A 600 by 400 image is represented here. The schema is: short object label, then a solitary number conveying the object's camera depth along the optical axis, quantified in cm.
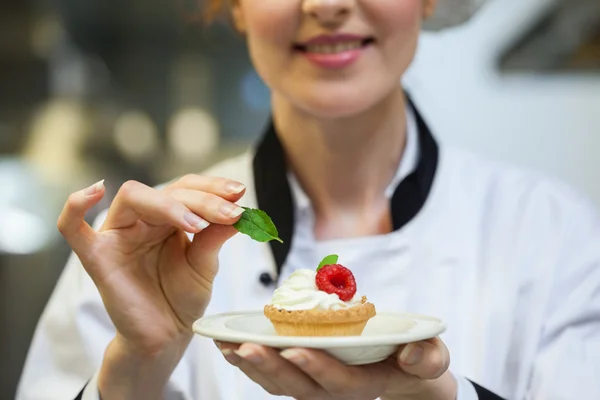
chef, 112
